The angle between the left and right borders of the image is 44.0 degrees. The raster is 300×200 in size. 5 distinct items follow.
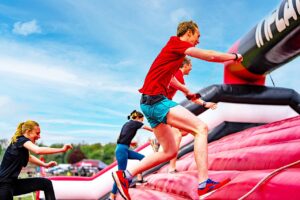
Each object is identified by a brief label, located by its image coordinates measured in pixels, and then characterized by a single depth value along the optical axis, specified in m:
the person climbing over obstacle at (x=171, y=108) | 2.16
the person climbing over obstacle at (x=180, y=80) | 3.58
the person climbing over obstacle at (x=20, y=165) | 3.02
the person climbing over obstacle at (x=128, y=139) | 4.05
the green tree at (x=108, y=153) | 67.90
